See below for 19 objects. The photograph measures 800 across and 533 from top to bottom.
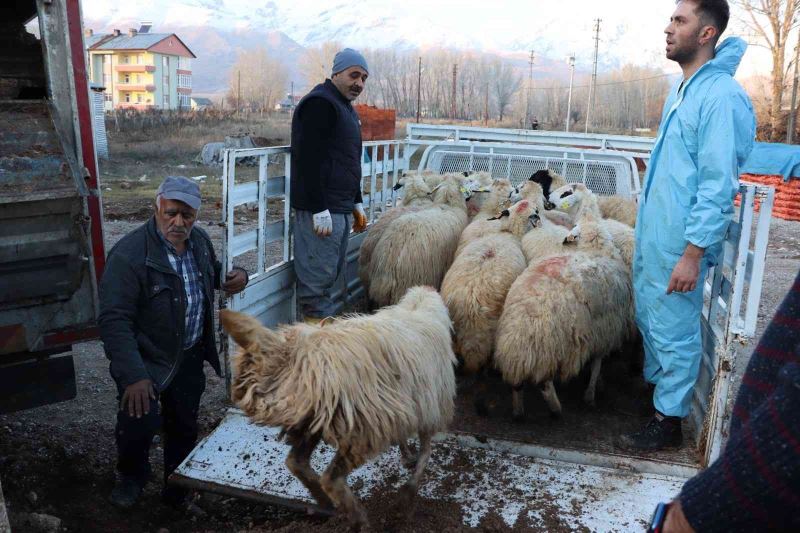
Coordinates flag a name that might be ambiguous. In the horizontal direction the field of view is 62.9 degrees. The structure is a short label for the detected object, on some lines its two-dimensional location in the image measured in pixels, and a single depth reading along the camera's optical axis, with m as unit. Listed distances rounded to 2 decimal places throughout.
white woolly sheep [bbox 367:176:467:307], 5.63
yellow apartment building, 81.31
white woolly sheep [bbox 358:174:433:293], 6.02
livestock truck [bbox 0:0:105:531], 3.14
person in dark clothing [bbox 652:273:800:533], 0.99
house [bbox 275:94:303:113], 88.46
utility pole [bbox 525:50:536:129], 71.51
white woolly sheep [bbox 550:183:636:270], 5.47
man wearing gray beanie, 4.53
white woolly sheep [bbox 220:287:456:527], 2.68
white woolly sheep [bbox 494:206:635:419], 4.17
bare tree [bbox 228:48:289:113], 100.31
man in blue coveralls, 3.42
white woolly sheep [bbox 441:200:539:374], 4.55
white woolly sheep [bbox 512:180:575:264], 5.36
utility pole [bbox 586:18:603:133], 62.22
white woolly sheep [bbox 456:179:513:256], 5.96
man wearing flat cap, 3.22
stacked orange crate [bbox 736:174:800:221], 16.19
